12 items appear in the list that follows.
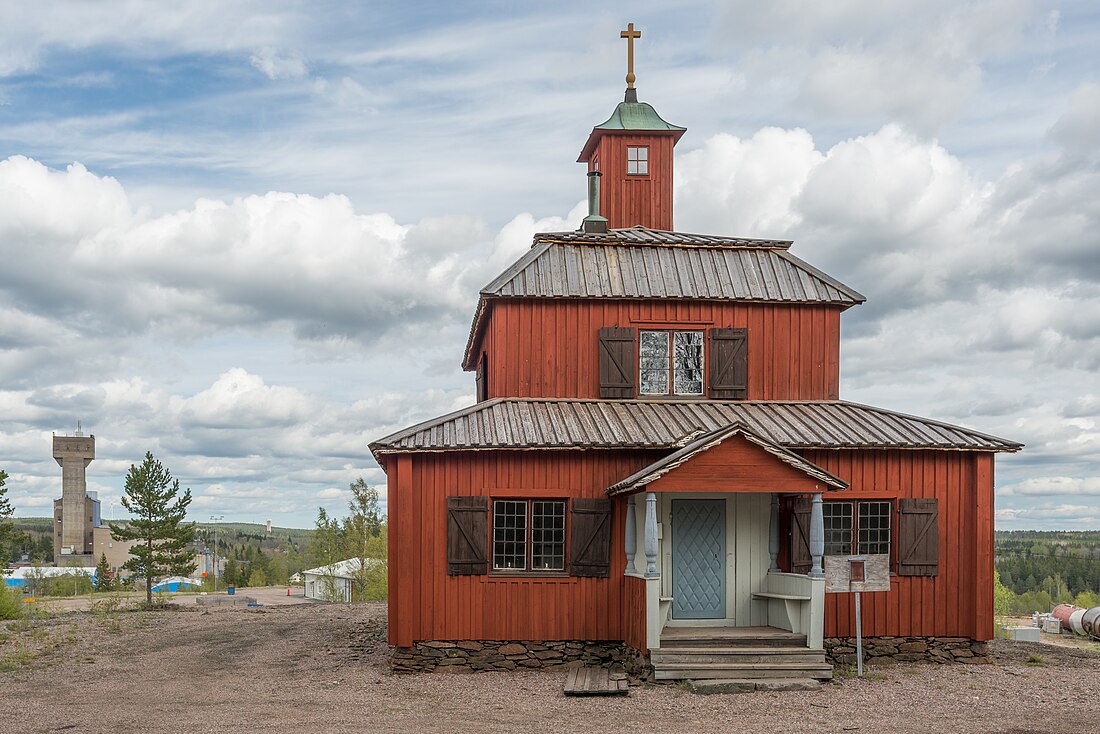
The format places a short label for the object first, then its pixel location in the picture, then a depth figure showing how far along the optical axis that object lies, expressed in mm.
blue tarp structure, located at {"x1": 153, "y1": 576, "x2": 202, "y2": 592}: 63409
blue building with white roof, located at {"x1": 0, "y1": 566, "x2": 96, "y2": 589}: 53969
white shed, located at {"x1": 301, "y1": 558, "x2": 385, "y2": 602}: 45491
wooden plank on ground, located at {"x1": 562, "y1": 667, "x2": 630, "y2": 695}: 13805
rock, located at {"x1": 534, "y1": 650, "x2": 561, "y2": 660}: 16281
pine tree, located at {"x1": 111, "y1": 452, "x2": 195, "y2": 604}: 32156
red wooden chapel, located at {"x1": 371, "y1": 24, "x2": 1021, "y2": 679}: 15781
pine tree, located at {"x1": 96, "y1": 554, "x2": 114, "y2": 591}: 49594
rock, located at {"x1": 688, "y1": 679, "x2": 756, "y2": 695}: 13992
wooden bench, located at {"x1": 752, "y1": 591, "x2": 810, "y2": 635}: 15734
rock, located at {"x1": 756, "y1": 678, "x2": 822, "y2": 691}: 14180
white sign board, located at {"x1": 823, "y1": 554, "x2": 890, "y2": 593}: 15062
